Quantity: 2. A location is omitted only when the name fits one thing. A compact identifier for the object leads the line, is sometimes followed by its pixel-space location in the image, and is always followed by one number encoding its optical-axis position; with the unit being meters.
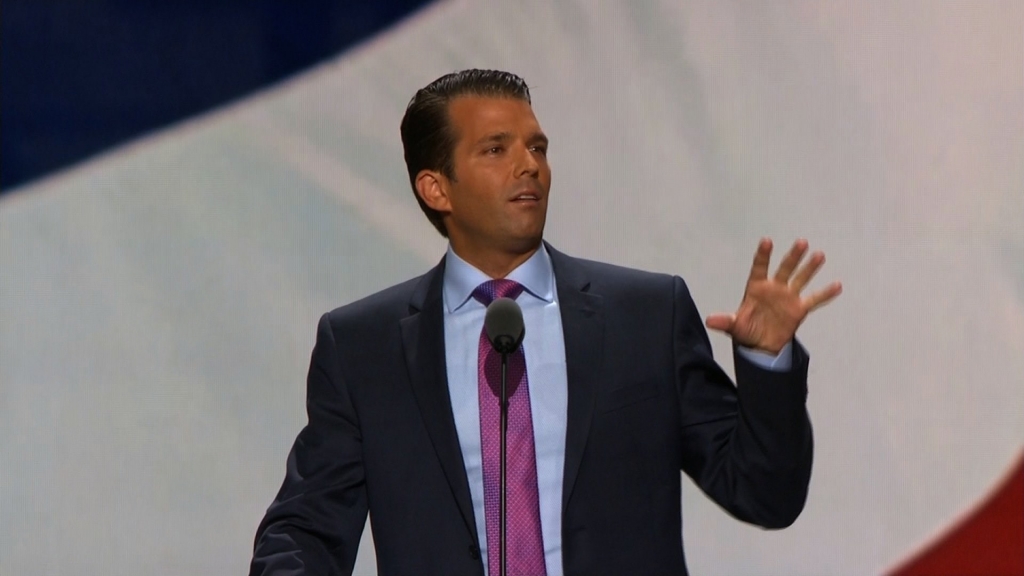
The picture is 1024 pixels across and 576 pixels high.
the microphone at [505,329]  8.66
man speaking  8.81
